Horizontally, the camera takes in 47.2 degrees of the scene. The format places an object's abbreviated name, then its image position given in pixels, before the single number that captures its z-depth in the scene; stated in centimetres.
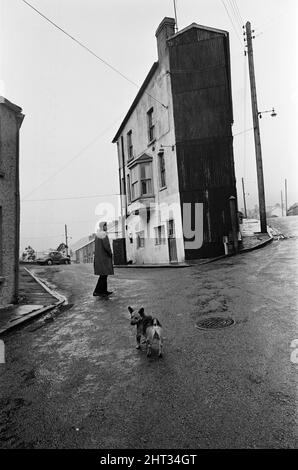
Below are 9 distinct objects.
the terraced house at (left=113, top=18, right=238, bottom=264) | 1794
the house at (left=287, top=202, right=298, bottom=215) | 6139
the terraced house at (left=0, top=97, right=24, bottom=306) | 977
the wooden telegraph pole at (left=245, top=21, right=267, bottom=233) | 2009
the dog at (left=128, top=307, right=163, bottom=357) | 496
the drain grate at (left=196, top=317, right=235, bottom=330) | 612
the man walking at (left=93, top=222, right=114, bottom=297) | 970
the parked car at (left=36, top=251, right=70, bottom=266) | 3622
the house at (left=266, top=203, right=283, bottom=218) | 9476
